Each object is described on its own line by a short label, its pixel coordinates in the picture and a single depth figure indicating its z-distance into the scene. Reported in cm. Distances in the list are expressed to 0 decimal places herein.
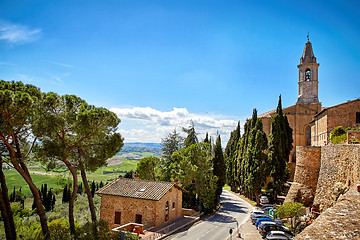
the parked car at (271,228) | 2306
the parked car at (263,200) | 3956
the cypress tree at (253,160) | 3969
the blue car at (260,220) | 2600
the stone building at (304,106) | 5591
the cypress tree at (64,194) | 5094
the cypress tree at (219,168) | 3981
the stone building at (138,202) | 2486
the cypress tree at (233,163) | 5016
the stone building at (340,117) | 3031
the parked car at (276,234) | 2058
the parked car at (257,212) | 2933
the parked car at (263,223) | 2370
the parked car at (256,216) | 2749
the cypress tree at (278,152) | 3862
